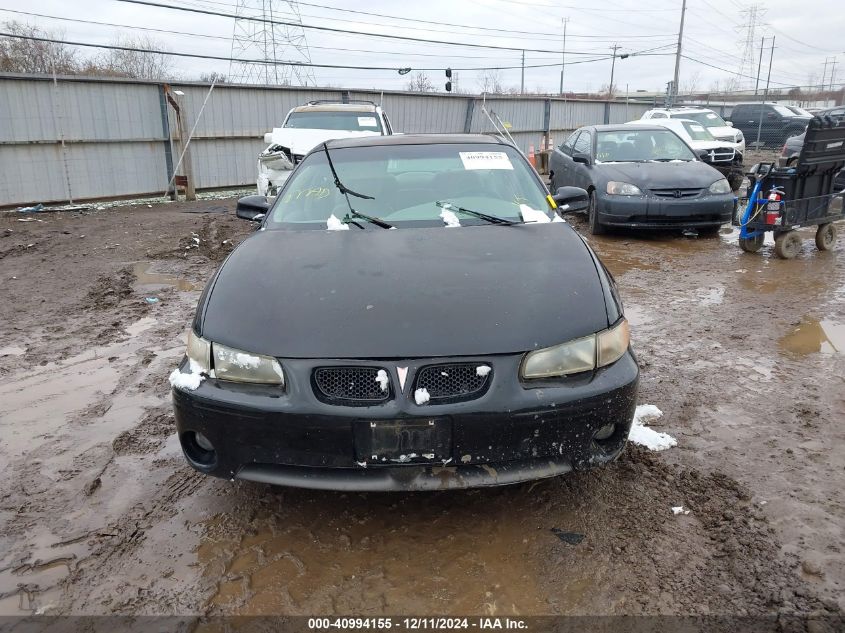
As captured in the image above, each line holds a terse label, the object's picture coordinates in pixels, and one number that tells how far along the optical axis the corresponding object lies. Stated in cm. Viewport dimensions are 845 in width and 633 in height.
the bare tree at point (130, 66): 2655
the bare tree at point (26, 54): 2436
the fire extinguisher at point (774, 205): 722
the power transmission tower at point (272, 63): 2375
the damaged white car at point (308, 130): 985
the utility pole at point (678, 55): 3194
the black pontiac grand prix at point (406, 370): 231
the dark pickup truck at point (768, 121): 2445
